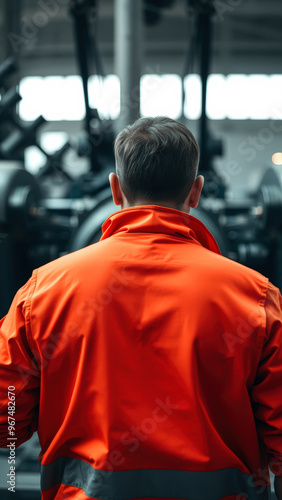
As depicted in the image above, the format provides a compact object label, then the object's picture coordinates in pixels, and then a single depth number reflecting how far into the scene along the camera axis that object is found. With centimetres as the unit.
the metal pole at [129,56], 197
